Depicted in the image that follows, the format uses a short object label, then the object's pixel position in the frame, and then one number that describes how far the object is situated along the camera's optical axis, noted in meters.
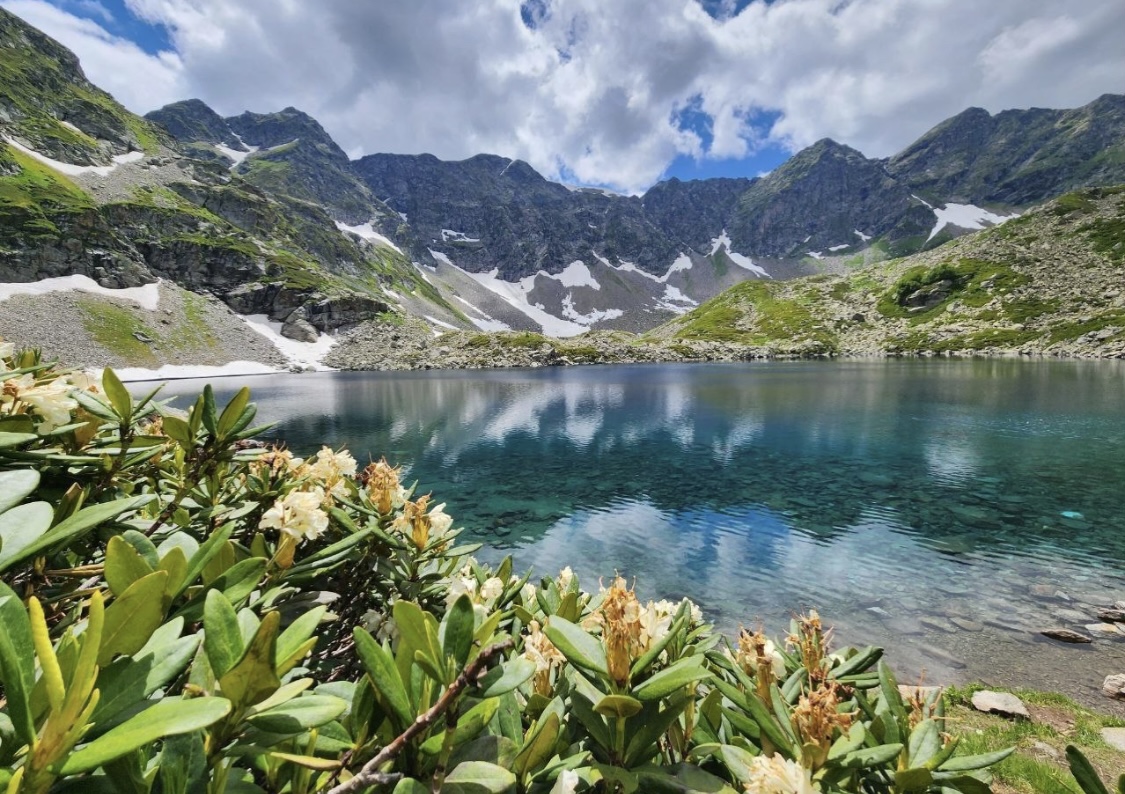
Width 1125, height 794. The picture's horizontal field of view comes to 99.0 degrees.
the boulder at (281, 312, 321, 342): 157.12
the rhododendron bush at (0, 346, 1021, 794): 1.19
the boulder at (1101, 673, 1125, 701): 10.48
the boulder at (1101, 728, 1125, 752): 8.47
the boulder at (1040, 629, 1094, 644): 12.73
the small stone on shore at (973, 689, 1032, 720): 9.55
